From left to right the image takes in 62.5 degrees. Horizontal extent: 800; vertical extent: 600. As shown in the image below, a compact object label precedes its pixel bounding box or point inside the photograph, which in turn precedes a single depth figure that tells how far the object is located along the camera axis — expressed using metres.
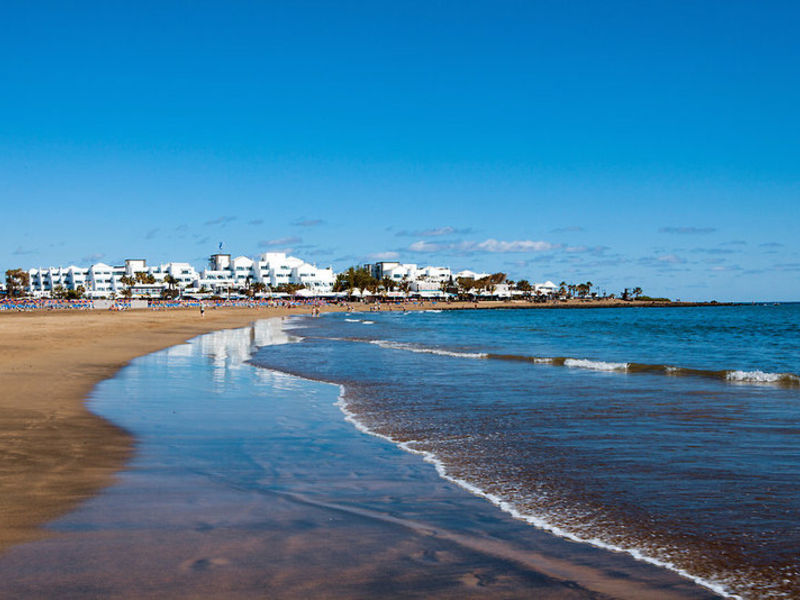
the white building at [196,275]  158.25
